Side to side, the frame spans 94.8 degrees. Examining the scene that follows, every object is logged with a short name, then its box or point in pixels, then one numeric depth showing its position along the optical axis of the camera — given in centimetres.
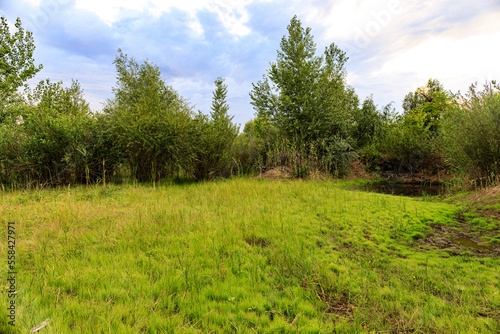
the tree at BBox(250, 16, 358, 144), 1645
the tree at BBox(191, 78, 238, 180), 1183
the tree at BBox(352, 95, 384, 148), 2142
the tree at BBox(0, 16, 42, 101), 1622
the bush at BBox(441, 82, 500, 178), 923
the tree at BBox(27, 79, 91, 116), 1964
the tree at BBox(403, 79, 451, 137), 2583
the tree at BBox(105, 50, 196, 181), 1040
